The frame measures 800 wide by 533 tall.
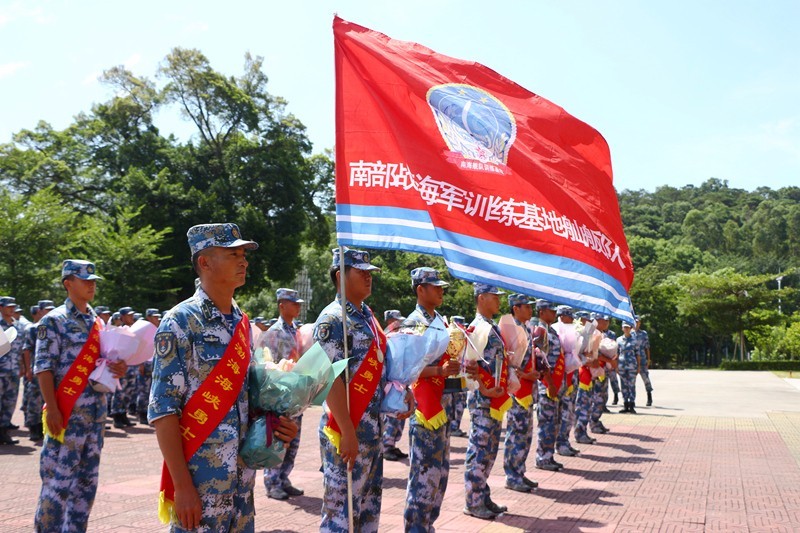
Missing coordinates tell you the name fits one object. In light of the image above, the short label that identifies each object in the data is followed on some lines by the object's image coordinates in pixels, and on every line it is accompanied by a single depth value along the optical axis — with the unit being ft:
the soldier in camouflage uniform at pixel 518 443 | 27.07
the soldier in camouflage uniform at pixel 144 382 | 46.90
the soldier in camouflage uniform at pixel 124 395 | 44.19
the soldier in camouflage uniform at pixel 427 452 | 18.06
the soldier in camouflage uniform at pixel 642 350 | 57.36
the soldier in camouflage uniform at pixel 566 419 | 35.86
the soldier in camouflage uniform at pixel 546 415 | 31.24
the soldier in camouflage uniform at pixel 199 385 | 10.32
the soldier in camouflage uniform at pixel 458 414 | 41.54
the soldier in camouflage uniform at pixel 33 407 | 37.78
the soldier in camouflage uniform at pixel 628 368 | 55.77
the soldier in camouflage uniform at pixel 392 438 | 33.65
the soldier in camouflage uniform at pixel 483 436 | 22.41
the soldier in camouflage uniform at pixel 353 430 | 13.87
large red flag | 14.74
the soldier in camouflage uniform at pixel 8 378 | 36.19
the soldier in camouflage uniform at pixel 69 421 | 16.69
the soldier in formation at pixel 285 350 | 25.29
